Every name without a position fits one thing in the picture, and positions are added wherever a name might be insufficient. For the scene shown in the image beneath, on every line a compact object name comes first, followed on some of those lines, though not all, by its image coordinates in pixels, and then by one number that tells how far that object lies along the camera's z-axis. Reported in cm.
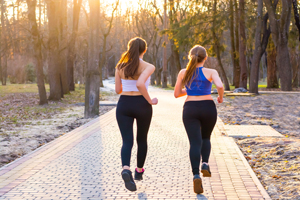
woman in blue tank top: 486
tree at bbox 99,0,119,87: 3267
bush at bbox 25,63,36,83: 5500
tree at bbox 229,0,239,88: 2962
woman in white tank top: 465
